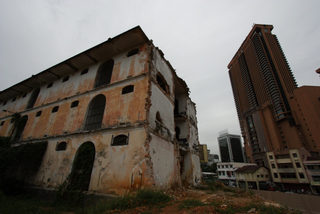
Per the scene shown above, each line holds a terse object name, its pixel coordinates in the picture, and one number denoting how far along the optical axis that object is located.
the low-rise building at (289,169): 31.16
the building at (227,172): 48.66
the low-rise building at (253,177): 36.19
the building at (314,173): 28.74
